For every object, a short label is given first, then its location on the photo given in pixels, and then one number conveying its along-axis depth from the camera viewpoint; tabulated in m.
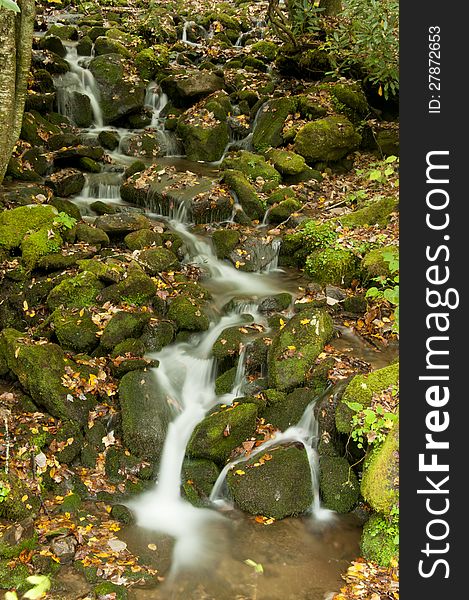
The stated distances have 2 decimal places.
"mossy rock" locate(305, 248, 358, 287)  9.56
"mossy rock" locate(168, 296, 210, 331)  8.49
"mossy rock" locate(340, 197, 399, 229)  10.66
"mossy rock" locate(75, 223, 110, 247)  9.67
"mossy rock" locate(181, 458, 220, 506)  6.68
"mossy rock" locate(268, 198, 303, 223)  11.32
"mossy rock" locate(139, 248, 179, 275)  9.50
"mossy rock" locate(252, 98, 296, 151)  13.79
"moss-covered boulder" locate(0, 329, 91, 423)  7.09
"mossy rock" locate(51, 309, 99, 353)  7.92
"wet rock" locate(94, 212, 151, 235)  10.12
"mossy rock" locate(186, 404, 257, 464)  6.95
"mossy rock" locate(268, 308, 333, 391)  7.45
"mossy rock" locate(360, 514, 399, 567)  5.64
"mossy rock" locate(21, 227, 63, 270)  8.90
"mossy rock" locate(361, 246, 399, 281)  9.02
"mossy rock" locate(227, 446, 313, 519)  6.38
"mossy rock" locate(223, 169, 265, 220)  11.59
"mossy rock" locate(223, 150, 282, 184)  12.55
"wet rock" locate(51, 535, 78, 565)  5.39
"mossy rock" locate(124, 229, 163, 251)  9.93
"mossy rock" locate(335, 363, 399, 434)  6.56
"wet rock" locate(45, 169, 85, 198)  11.62
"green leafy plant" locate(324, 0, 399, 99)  11.23
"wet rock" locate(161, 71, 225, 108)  15.34
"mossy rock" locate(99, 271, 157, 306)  8.49
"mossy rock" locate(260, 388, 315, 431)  7.16
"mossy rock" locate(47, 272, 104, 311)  8.39
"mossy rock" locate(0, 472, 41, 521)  5.81
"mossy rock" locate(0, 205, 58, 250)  9.08
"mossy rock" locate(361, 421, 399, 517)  5.72
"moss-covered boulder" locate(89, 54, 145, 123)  15.05
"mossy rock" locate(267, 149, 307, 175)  12.63
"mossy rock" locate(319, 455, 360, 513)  6.43
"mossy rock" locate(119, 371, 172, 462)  7.01
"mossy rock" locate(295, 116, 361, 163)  12.99
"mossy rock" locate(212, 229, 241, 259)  10.52
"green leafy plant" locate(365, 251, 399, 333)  6.04
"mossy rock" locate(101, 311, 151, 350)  7.89
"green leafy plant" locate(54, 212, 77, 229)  9.46
